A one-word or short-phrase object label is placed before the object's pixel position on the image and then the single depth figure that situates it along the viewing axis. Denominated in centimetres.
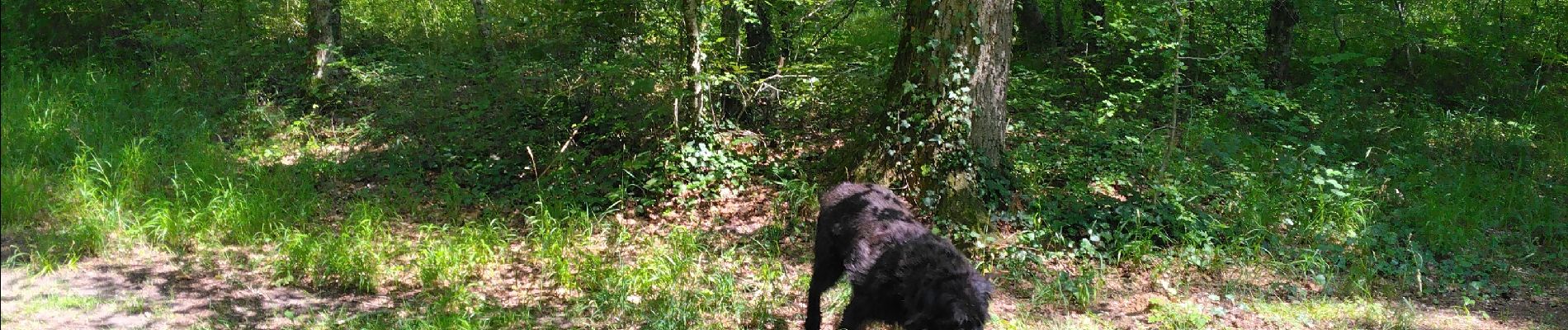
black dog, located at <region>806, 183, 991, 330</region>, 365
